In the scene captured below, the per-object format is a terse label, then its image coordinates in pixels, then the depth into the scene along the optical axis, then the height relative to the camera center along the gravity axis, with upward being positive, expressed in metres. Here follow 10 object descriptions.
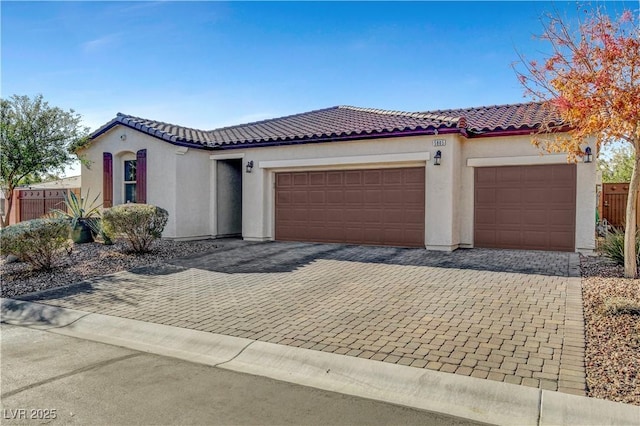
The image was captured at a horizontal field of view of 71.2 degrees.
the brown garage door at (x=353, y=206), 13.59 -0.25
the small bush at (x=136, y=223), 11.54 -0.67
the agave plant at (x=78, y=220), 14.06 -0.73
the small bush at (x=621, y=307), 6.04 -1.47
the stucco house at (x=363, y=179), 12.63 +0.62
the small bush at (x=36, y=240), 9.58 -0.94
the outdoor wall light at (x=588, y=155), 11.94 +1.19
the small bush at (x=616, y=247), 9.59 -1.03
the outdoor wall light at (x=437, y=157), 12.70 +1.19
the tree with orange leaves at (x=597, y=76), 7.24 +2.10
